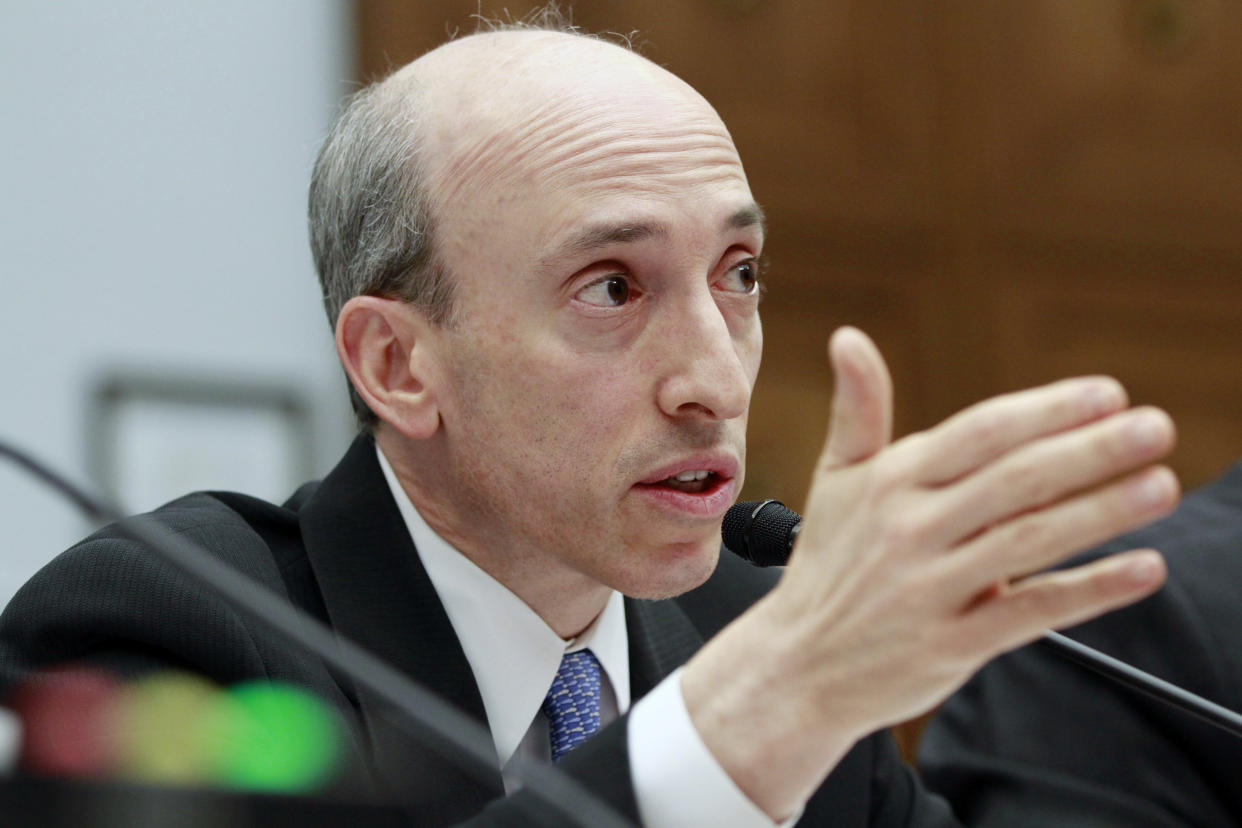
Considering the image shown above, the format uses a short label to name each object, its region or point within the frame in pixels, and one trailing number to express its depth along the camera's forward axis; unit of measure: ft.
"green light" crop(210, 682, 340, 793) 8.49
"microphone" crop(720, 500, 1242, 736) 9.11
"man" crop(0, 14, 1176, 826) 9.27
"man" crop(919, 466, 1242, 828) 9.65
